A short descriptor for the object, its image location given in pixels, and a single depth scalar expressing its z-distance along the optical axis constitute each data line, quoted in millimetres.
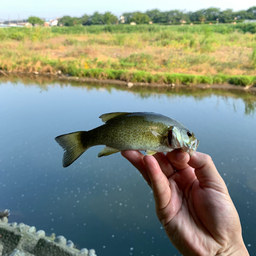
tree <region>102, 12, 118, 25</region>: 46500
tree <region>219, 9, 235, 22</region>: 49200
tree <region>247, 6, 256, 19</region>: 48562
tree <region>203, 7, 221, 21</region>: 49719
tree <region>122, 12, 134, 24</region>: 49362
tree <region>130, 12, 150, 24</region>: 47969
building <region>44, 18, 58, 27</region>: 65488
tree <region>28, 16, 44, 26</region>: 45709
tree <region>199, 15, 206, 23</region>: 48744
